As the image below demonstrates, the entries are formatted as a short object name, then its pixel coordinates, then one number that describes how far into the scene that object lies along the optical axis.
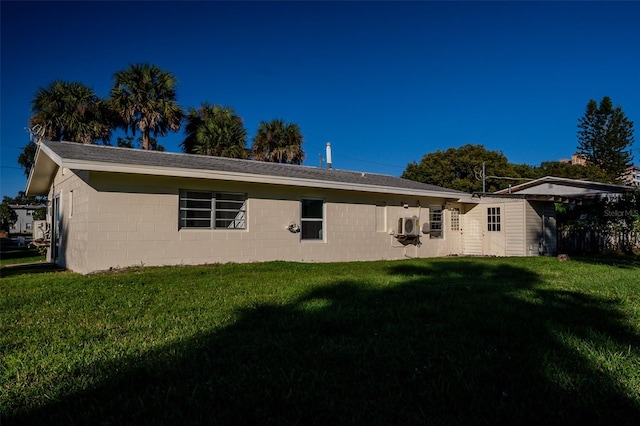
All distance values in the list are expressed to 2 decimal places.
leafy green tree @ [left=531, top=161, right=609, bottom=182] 33.94
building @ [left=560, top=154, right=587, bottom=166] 36.00
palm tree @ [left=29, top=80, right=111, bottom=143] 19.84
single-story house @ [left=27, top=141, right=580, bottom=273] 9.02
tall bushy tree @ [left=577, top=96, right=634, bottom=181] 33.91
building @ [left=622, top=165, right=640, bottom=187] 34.28
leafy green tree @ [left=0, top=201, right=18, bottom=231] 32.53
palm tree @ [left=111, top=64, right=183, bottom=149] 21.25
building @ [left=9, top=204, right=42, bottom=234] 42.80
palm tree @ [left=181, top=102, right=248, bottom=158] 22.14
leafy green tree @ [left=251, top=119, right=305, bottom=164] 24.16
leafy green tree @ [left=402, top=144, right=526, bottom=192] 37.81
